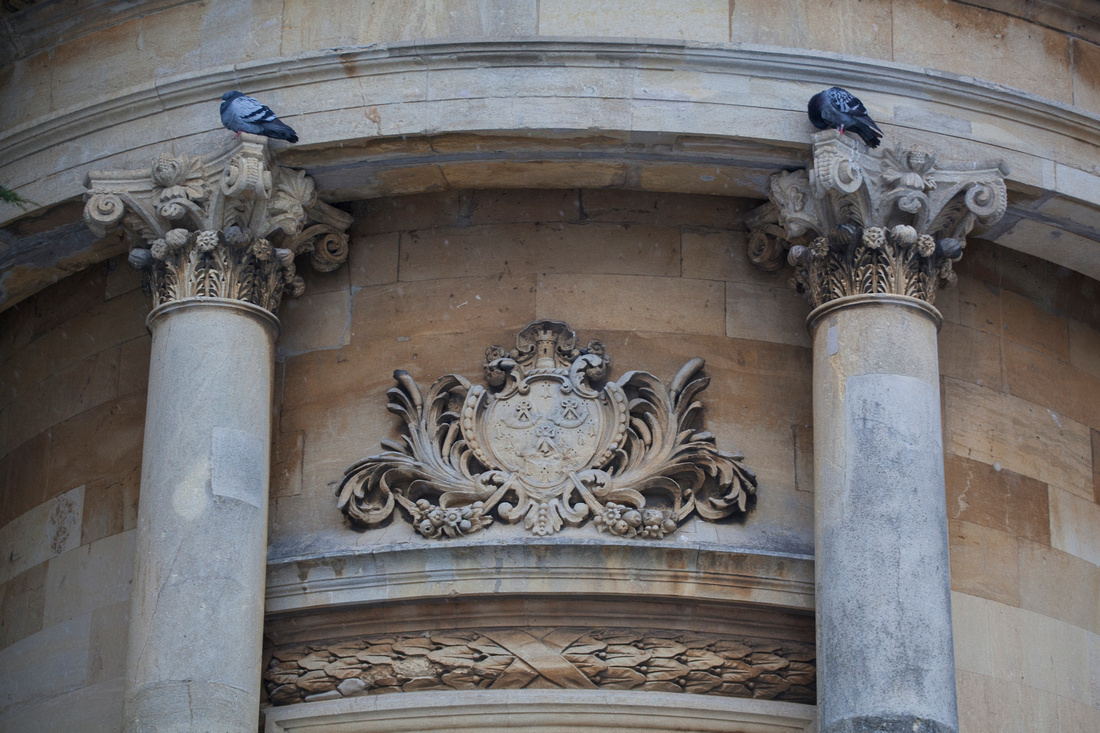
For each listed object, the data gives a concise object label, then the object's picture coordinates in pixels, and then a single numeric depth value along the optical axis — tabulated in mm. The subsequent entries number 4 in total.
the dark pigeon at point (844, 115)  16594
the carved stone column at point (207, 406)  15383
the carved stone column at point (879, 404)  15008
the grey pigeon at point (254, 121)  16828
